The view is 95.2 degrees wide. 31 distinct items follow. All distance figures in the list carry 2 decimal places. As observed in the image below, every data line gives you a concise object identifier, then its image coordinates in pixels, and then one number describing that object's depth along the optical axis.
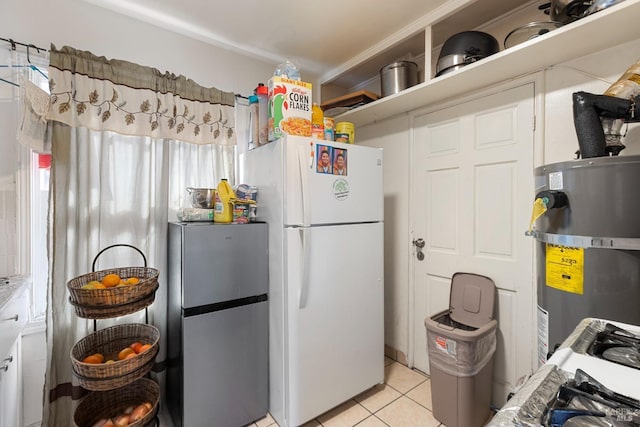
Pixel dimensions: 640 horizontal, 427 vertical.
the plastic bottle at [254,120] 1.92
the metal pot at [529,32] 1.42
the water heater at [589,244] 1.02
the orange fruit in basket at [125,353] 1.41
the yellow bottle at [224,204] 1.77
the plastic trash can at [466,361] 1.65
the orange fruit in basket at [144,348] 1.41
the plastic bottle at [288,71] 1.80
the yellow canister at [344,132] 1.98
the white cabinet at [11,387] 1.10
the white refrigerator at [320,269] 1.65
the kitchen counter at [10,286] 1.19
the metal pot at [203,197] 1.85
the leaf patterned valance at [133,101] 1.58
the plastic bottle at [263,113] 1.83
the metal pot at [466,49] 1.64
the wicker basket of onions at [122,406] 1.39
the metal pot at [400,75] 2.06
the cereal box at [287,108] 1.69
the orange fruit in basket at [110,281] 1.38
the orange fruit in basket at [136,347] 1.46
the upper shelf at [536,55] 1.23
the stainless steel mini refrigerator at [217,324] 1.55
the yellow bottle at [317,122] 1.83
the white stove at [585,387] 0.49
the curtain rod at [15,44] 1.50
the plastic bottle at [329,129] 1.91
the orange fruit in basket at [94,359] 1.36
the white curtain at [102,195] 1.58
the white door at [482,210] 1.76
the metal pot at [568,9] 1.30
